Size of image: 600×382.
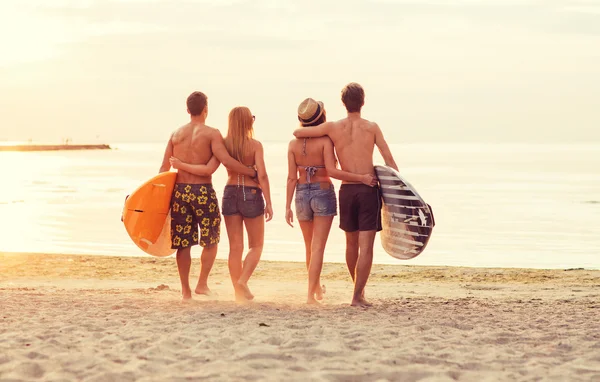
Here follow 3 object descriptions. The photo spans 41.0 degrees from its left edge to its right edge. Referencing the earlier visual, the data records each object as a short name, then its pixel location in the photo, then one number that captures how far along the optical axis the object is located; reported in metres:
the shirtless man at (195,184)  7.32
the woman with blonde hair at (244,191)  7.32
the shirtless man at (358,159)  7.10
